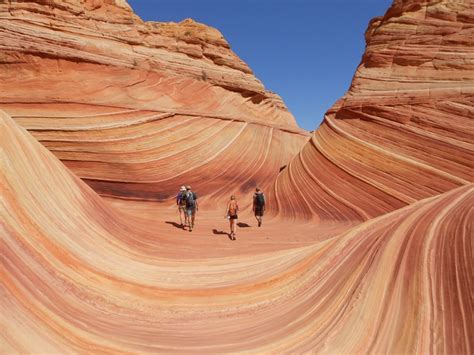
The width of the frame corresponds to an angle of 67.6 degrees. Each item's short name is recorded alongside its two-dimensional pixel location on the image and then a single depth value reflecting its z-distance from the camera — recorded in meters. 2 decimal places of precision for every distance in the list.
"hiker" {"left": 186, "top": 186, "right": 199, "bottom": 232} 8.12
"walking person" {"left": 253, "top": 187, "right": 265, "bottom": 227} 9.48
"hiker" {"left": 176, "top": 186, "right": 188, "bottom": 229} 8.40
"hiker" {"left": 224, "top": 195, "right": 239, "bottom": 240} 7.78
